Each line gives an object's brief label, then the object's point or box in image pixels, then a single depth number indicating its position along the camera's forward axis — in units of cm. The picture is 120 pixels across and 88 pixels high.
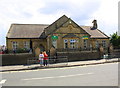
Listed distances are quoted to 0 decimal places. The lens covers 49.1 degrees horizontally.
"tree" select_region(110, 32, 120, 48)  3924
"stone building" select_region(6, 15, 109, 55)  2967
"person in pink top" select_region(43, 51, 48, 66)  1668
